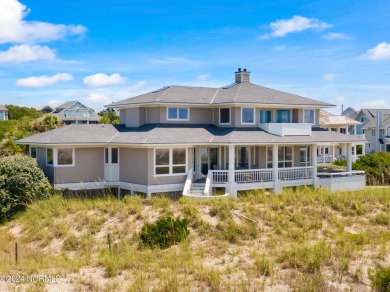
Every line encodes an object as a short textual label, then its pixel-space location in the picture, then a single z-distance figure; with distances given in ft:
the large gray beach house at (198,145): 89.04
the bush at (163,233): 55.83
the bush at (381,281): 40.57
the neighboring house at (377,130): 224.33
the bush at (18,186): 78.07
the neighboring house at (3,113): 335.06
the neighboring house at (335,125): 167.43
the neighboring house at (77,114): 306.96
